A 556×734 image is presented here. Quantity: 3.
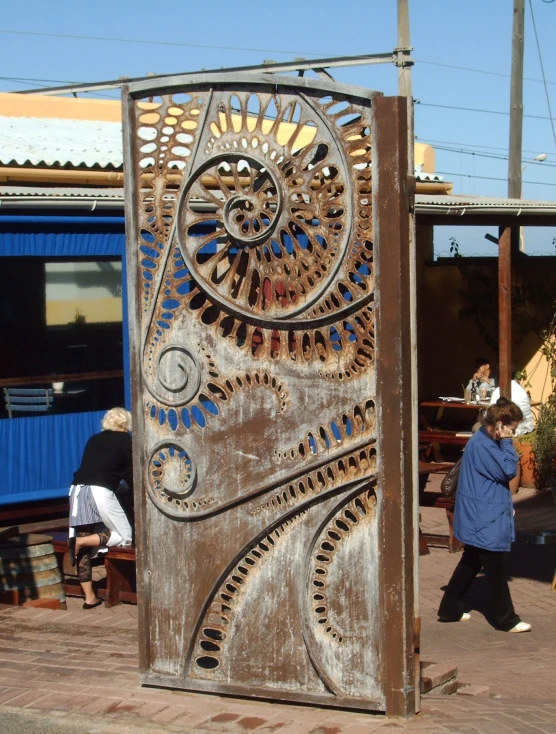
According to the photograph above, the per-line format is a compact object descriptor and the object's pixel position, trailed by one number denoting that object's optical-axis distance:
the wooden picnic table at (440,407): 12.96
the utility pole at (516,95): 19.42
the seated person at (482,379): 13.04
